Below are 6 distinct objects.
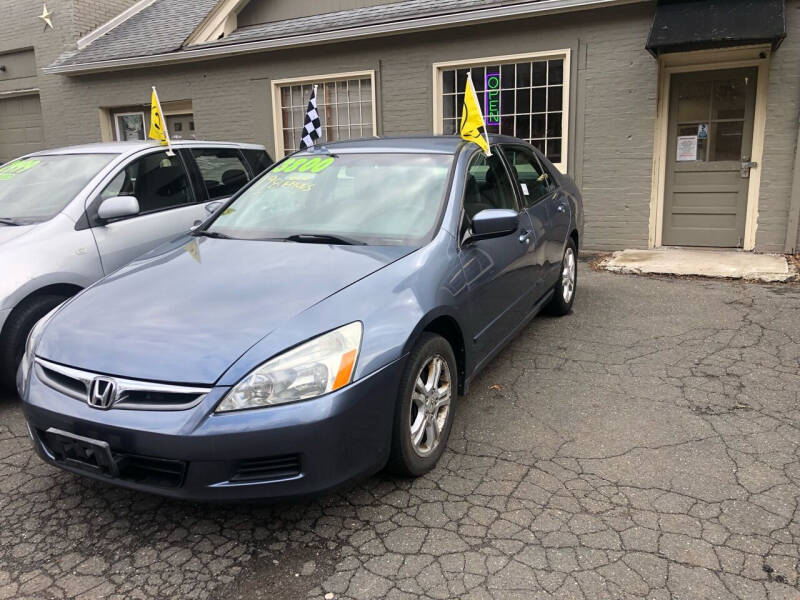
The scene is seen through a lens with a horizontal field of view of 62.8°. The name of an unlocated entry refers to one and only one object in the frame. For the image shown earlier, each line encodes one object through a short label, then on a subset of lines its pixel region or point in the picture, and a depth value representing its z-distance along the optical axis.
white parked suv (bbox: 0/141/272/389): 4.12
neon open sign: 9.12
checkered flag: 8.66
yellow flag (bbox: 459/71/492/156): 4.29
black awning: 6.79
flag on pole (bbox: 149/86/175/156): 5.74
